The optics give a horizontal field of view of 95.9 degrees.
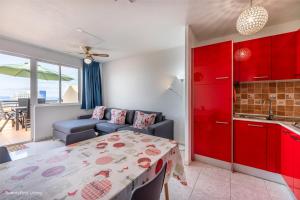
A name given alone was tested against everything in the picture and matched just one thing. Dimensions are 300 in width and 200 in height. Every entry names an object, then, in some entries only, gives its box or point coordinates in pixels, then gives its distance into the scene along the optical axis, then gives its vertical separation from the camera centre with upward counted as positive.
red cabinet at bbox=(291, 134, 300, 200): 1.42 -0.72
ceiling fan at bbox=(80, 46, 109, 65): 2.98 +1.02
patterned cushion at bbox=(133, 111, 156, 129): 3.26 -0.52
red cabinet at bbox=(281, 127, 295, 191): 1.56 -0.71
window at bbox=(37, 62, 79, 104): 3.86 +0.52
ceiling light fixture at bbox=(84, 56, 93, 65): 2.97 +0.89
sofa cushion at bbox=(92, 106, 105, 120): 4.31 -0.42
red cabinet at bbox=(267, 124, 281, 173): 1.87 -0.69
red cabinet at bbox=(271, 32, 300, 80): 1.89 +0.62
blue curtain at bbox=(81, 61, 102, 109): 4.64 +0.46
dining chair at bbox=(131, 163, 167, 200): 0.67 -0.48
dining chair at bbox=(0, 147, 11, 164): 1.14 -0.48
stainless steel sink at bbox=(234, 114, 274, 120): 2.15 -0.29
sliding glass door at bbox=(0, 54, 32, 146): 3.47 +0.02
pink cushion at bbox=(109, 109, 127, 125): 3.72 -0.49
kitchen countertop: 1.51 -0.32
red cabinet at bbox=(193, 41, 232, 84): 2.20 +0.63
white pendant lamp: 1.44 +0.87
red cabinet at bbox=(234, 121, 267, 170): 1.97 -0.68
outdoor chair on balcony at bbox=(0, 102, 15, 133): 4.08 -0.52
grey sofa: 2.96 -0.67
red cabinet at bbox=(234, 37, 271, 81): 2.07 +0.65
